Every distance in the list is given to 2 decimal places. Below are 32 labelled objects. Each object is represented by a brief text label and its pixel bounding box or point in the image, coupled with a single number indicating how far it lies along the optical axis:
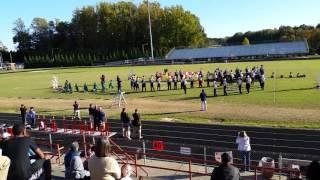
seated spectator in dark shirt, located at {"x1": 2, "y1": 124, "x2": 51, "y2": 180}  6.27
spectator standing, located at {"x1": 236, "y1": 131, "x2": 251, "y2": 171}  16.44
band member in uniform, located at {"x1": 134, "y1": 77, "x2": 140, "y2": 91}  43.84
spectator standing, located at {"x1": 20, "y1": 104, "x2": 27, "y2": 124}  28.36
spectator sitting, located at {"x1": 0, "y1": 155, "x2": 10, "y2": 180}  5.78
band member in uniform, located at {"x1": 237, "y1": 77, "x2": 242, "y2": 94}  37.56
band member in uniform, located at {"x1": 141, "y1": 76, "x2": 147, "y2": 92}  43.68
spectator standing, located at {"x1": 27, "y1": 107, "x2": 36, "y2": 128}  26.21
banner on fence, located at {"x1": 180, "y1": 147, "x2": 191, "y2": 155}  16.19
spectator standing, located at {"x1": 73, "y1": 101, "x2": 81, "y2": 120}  30.00
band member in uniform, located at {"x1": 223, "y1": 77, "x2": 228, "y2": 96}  37.03
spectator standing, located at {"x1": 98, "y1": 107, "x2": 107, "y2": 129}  24.25
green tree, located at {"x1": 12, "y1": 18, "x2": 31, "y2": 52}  148.88
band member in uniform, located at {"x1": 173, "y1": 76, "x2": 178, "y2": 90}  43.69
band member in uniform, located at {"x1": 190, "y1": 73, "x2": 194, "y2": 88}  44.15
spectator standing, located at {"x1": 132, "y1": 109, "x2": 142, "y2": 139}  23.08
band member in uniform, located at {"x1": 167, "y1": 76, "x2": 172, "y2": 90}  43.74
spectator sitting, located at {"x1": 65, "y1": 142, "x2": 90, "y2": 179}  8.83
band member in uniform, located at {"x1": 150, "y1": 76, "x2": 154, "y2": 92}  43.62
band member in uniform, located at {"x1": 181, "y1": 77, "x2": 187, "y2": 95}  38.96
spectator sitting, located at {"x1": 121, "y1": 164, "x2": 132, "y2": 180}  6.47
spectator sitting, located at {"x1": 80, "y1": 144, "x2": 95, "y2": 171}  10.20
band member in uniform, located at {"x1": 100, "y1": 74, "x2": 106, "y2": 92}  46.06
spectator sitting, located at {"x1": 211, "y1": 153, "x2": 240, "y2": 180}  7.24
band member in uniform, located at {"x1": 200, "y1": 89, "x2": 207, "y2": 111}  30.19
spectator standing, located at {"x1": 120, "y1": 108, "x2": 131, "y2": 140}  23.23
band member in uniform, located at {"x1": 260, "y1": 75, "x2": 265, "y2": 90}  38.86
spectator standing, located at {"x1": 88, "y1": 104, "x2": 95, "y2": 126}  25.75
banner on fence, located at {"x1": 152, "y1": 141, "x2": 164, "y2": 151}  17.45
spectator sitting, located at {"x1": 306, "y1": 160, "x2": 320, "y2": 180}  5.56
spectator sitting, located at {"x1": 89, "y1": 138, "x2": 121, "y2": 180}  6.12
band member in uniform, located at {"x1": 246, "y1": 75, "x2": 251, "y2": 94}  37.22
